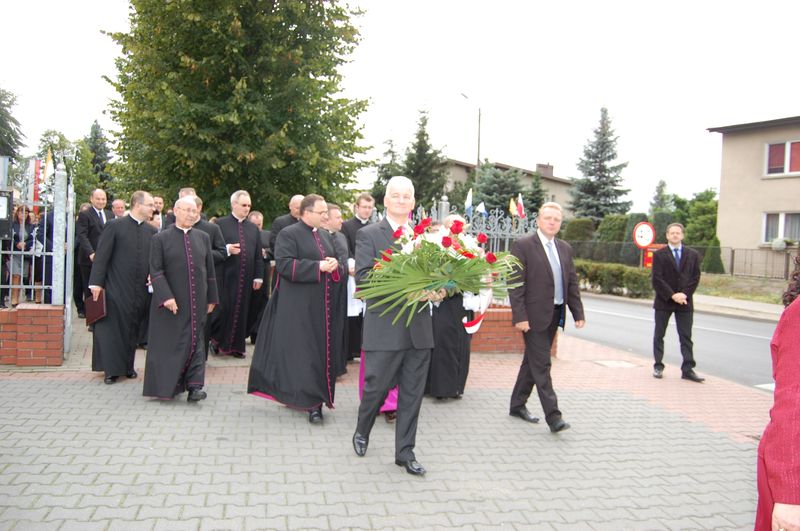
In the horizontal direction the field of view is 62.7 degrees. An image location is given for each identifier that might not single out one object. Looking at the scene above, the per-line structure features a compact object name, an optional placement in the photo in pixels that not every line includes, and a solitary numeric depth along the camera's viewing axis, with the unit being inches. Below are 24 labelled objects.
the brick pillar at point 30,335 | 295.7
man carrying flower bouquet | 192.2
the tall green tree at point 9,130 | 2327.8
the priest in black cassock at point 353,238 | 339.3
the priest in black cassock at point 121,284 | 280.4
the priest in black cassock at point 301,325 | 238.2
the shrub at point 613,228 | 1502.2
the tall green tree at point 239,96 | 553.0
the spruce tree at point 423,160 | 1934.1
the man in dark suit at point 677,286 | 347.6
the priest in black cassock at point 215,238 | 327.9
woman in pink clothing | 75.5
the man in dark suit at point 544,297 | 235.3
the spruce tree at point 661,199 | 2861.0
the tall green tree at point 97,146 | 2453.4
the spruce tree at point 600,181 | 1748.3
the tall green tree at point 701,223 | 1747.0
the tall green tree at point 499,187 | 1541.6
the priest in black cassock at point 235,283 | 349.4
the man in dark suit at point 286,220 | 349.1
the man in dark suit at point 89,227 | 415.2
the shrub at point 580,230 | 1604.3
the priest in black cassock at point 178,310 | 251.1
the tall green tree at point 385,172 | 1923.0
